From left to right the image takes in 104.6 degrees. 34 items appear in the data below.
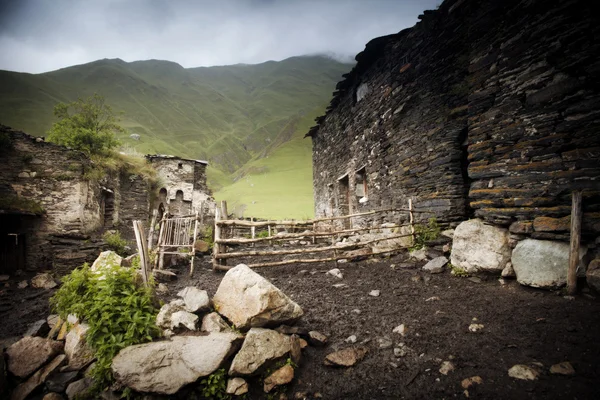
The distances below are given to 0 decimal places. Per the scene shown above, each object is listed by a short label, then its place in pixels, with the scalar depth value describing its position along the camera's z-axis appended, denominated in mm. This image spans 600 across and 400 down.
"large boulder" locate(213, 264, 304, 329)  2805
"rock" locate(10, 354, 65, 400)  2752
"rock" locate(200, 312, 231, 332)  2869
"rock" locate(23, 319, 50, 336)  3751
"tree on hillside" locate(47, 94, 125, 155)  11141
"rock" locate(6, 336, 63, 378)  2953
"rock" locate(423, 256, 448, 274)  4488
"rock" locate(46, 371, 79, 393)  2740
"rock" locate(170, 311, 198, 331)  2867
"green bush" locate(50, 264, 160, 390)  2625
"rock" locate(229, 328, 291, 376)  2357
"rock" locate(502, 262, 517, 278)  3568
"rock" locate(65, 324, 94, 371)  2986
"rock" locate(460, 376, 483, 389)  2018
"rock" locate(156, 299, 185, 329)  2891
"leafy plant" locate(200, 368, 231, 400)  2301
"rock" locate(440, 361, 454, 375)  2209
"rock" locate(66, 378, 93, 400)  2590
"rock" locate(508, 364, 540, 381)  1991
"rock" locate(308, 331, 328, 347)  2812
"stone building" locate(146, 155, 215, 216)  17625
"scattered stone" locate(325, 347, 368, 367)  2477
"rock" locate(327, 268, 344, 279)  4990
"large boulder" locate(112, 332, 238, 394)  2336
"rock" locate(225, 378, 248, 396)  2283
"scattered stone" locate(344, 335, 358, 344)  2873
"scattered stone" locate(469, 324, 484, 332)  2716
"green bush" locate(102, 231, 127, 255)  8461
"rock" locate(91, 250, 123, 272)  4470
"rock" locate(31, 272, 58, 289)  6498
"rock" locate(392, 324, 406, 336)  2874
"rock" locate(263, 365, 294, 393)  2293
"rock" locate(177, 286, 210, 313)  3100
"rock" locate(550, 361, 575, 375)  1951
